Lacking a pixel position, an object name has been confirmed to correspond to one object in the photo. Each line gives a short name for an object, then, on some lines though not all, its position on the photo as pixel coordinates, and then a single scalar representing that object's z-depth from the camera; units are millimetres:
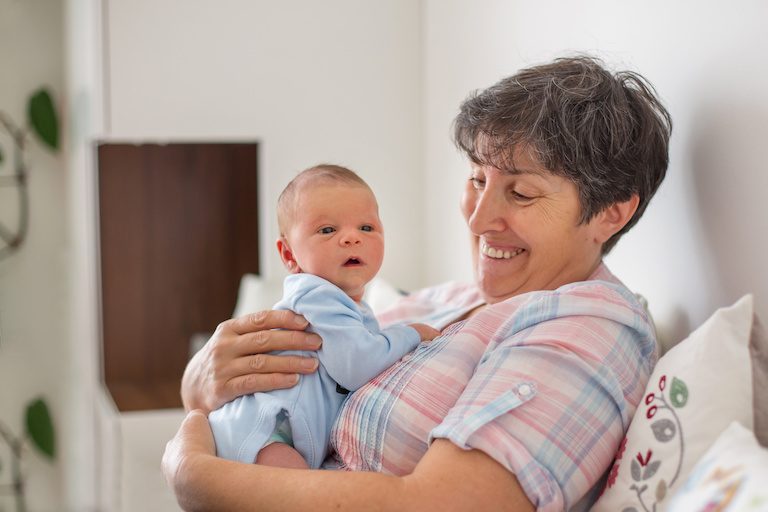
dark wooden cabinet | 3436
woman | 1170
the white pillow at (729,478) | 925
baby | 1356
